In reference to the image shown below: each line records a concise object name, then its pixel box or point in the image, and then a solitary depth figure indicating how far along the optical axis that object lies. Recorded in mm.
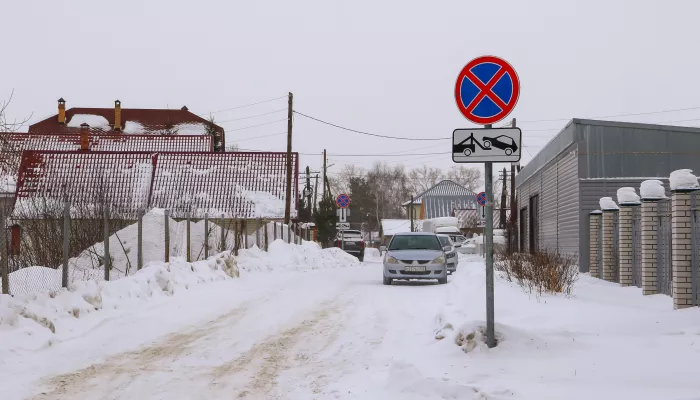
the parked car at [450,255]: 28547
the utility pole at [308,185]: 71362
